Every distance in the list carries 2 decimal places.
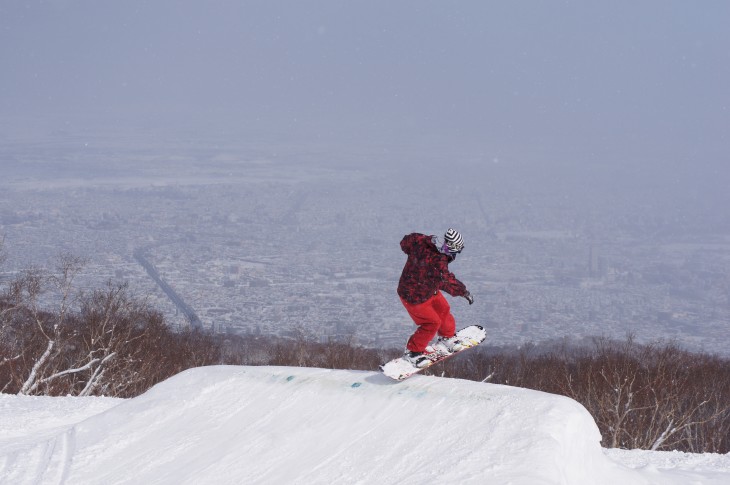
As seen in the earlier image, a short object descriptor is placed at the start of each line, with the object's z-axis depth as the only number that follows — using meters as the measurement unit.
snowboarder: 18.61
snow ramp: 14.17
